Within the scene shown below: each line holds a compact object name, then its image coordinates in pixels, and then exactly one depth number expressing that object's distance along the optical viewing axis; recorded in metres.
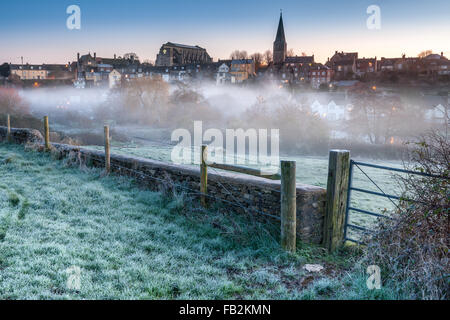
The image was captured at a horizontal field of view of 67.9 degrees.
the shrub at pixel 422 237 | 3.41
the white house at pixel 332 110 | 51.69
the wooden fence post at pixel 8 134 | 14.81
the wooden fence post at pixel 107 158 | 9.18
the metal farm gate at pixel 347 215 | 4.73
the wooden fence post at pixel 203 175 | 6.52
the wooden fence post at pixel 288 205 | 4.79
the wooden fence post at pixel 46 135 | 11.85
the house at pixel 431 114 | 40.81
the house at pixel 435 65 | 59.99
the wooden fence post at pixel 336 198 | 4.86
